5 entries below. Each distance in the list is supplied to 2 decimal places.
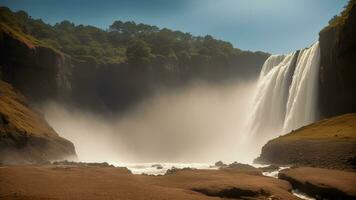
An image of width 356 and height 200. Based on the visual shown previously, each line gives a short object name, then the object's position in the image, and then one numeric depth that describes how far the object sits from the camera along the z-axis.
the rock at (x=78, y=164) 49.60
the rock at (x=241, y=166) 41.03
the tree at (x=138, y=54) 105.19
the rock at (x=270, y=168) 37.09
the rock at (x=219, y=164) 50.70
